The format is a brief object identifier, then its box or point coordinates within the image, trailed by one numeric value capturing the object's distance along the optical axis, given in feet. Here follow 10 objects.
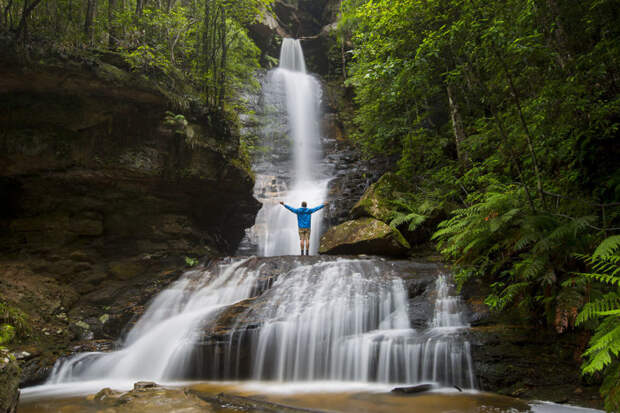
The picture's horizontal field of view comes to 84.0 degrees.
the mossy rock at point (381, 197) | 33.96
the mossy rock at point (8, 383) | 9.16
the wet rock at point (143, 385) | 14.12
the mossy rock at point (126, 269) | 29.07
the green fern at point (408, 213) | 30.55
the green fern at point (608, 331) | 8.25
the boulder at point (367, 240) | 30.58
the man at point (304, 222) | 34.73
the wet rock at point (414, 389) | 13.84
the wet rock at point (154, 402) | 11.53
